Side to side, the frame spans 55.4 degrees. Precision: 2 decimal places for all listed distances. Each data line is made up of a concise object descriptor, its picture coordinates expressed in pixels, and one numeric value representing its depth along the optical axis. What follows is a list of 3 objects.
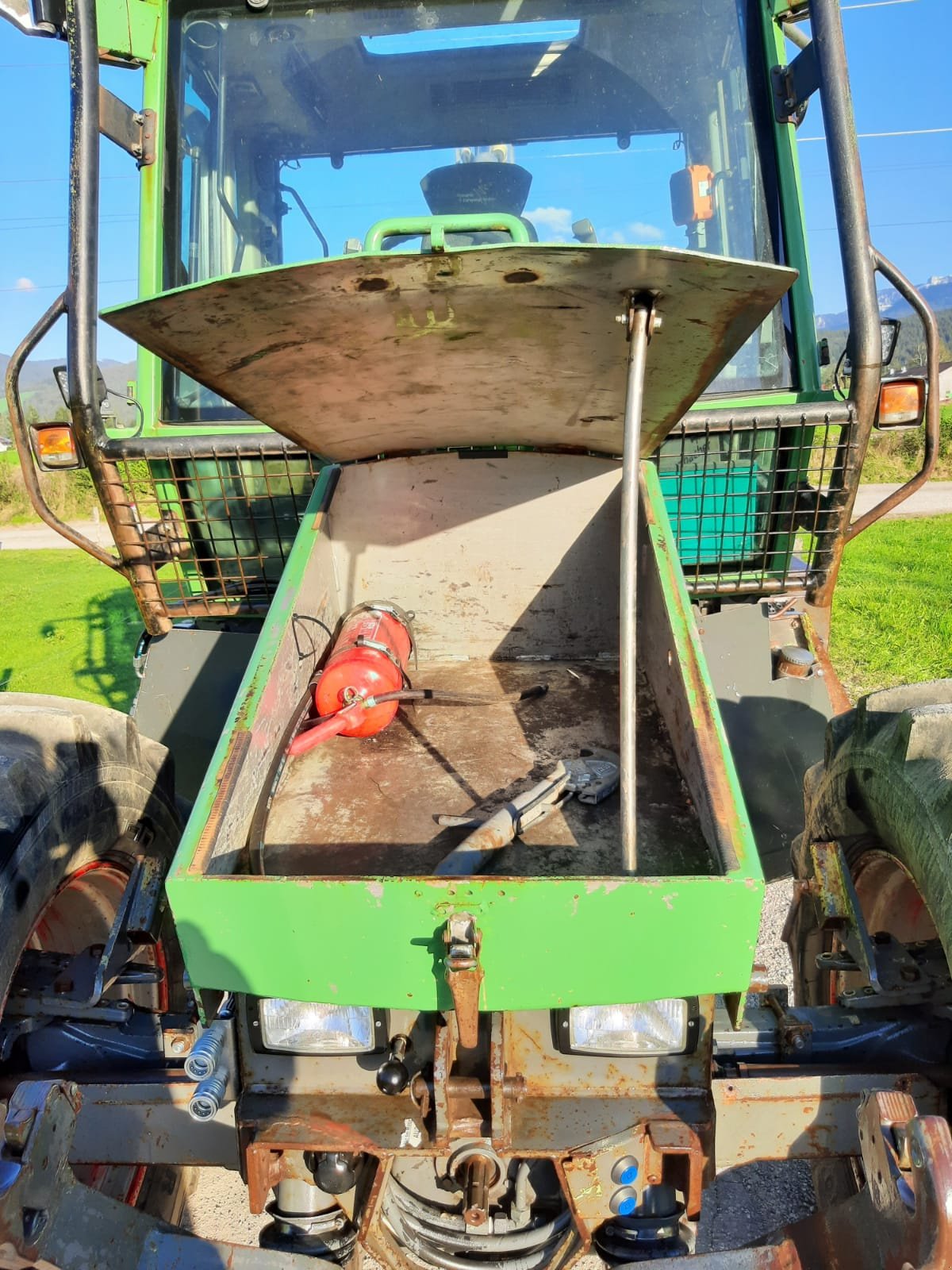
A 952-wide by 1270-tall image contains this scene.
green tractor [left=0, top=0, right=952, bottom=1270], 1.49
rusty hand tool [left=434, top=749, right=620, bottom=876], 1.80
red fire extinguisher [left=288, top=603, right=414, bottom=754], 2.30
